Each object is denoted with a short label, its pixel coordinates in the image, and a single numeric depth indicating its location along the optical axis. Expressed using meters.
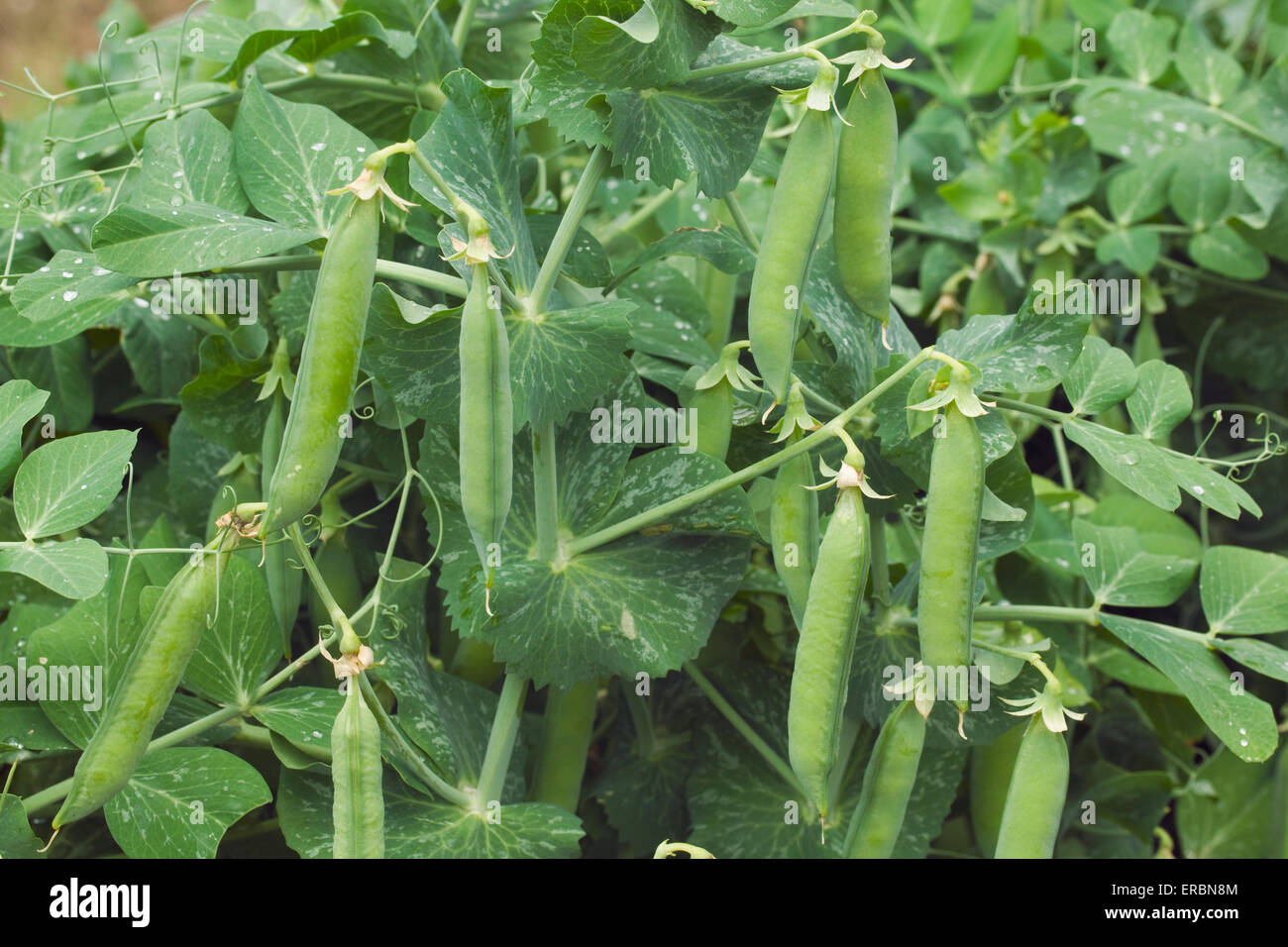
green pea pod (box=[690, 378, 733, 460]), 0.77
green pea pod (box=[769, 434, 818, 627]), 0.72
